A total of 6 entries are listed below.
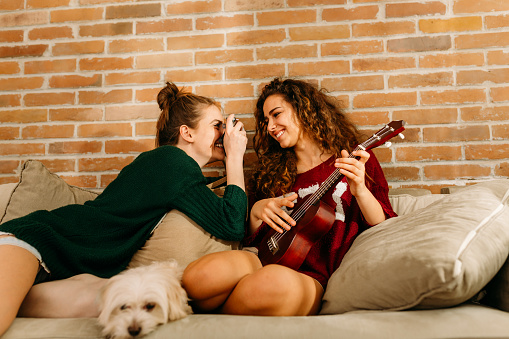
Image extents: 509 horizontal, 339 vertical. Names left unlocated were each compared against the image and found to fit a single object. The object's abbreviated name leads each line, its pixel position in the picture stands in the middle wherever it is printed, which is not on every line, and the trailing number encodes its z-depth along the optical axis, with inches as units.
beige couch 32.2
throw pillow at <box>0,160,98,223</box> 61.2
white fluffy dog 35.5
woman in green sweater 44.1
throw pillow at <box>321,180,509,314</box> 32.5
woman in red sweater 42.1
